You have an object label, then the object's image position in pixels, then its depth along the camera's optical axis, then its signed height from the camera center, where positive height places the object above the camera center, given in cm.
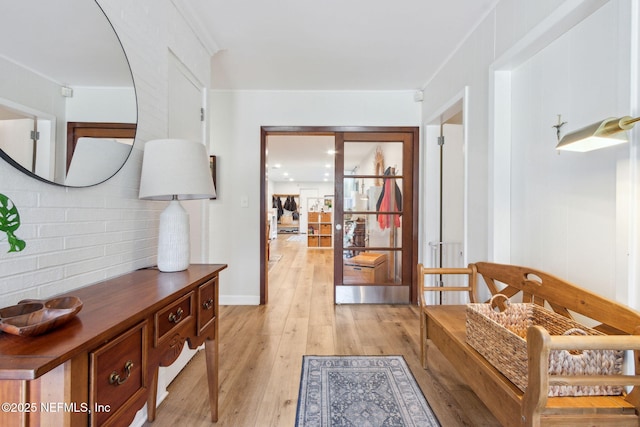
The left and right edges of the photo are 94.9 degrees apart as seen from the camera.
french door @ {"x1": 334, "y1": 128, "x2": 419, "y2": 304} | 342 -4
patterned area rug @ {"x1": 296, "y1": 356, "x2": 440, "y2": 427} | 155 -108
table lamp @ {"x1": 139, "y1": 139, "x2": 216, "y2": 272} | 136 +14
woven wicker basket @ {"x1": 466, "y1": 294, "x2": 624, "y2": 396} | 103 -52
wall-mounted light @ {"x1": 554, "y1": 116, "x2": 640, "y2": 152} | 95 +28
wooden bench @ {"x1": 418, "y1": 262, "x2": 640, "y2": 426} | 91 -55
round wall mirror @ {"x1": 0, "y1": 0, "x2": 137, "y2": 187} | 93 +45
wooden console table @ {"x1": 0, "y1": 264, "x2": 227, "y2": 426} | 62 -38
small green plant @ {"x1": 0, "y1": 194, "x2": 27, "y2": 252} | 72 -3
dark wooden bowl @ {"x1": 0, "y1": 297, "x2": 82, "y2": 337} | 70 -28
